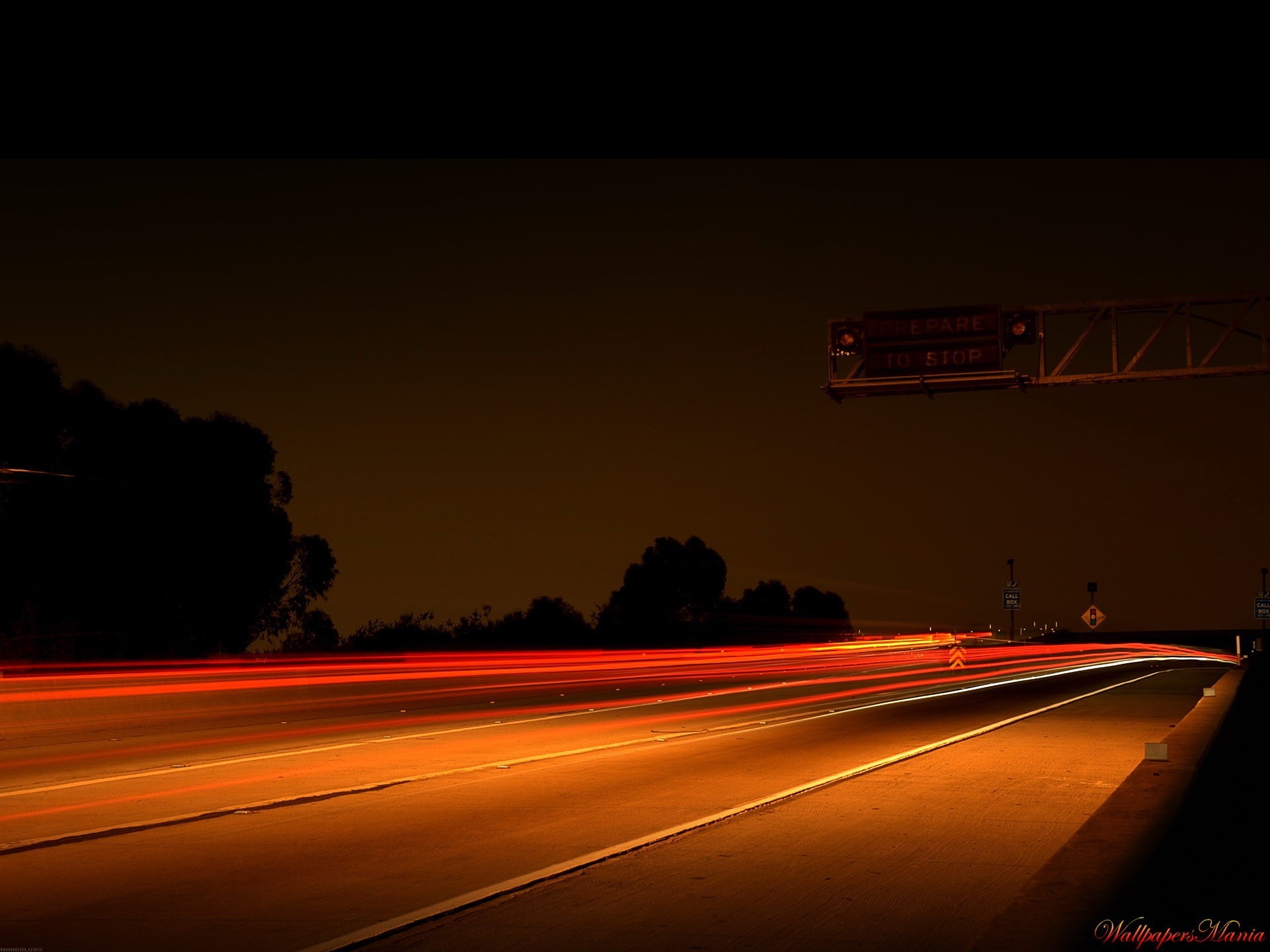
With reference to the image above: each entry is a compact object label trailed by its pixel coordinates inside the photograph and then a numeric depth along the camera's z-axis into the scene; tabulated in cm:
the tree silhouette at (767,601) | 12500
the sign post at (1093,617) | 5097
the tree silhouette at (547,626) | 6732
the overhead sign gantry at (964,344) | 2130
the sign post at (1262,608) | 6788
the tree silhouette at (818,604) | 15025
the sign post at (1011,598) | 7194
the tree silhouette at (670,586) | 10344
